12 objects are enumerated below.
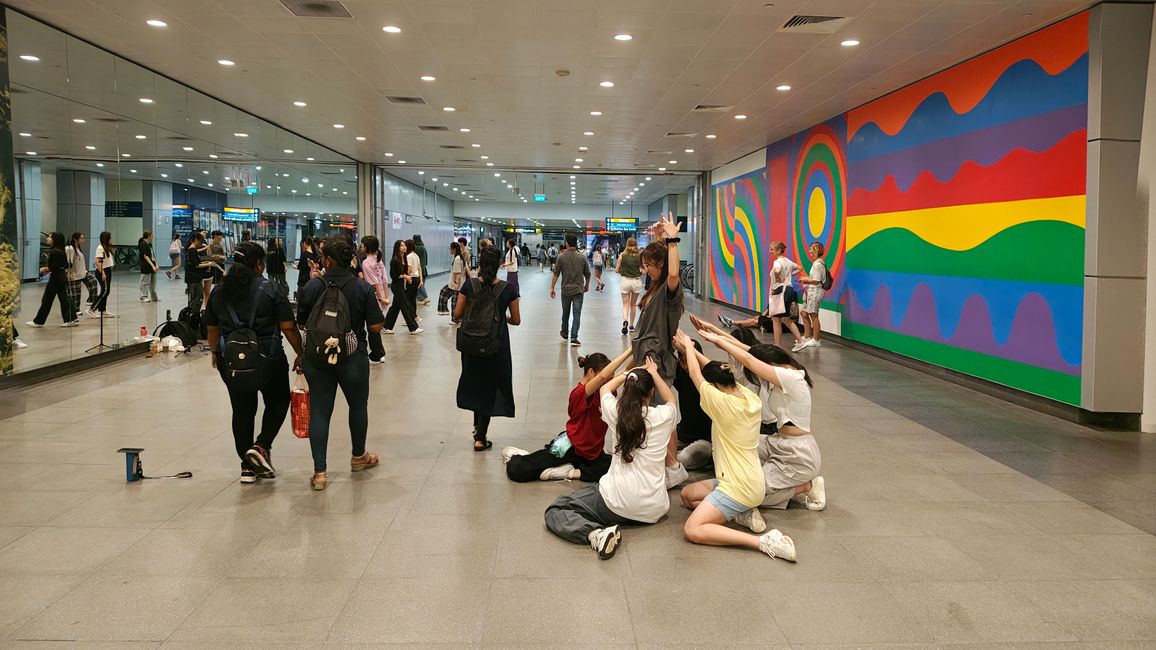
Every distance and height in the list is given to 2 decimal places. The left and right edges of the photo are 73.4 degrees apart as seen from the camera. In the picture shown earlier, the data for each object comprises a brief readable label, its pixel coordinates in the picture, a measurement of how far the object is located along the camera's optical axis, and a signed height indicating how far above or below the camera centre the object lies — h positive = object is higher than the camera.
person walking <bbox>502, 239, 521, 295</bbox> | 14.85 +0.58
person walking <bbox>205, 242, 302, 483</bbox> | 4.94 -0.33
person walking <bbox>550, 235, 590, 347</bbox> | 12.36 +0.25
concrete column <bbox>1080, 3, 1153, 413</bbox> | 7.12 +0.79
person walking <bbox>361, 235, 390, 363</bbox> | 10.34 +0.21
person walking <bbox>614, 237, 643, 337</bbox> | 13.67 +0.35
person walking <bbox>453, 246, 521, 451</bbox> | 5.76 -0.39
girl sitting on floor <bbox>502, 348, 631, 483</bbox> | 5.18 -1.07
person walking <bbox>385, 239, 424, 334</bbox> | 13.59 +0.05
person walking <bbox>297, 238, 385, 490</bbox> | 5.00 -0.33
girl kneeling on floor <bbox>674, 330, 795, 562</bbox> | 4.14 -0.95
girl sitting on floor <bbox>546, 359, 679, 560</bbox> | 4.15 -1.01
